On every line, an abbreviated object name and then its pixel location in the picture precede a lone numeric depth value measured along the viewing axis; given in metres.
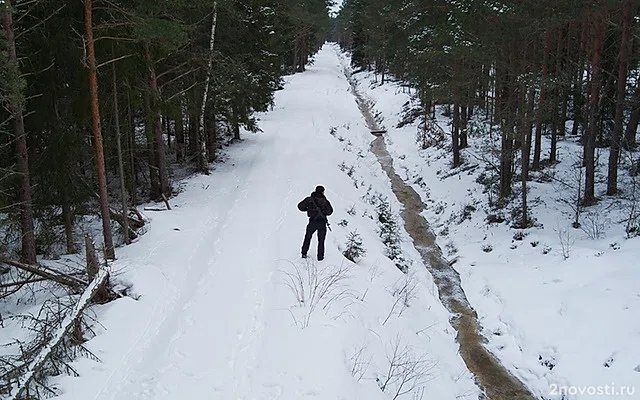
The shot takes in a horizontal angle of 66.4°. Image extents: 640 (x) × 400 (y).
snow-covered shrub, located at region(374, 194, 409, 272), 15.14
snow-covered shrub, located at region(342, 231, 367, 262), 13.33
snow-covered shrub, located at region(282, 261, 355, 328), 9.69
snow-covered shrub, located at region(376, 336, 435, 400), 8.18
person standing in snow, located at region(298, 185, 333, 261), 11.97
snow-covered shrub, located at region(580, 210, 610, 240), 14.45
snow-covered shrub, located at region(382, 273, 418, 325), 11.15
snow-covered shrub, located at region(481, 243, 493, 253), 16.17
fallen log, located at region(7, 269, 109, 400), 6.33
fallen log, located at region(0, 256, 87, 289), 10.01
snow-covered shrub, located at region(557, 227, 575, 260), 13.78
